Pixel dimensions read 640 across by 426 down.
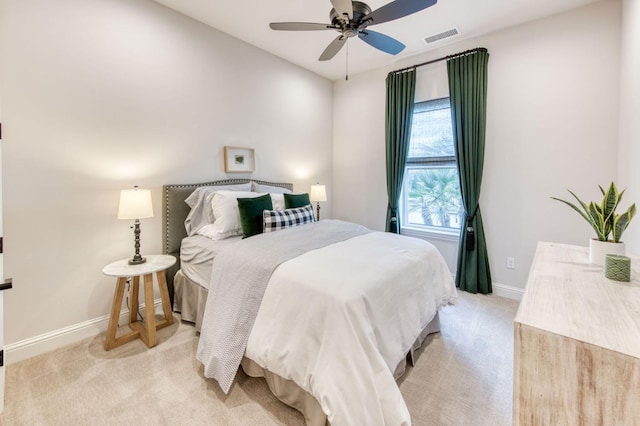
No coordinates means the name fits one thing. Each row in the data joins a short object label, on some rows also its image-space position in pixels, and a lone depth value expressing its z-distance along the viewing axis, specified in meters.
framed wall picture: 3.28
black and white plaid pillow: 2.65
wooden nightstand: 2.15
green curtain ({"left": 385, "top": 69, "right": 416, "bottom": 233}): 3.75
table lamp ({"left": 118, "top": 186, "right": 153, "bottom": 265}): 2.20
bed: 1.30
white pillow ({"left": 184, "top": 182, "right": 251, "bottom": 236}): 2.80
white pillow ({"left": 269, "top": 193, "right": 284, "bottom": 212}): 3.11
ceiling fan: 1.87
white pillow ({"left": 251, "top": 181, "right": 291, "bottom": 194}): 3.38
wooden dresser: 0.72
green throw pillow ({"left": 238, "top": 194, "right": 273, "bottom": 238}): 2.62
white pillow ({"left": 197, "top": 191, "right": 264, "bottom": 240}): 2.62
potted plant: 1.25
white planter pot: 1.25
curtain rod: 3.16
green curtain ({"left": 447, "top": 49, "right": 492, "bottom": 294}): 3.18
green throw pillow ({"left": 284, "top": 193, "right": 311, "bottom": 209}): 3.21
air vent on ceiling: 3.10
